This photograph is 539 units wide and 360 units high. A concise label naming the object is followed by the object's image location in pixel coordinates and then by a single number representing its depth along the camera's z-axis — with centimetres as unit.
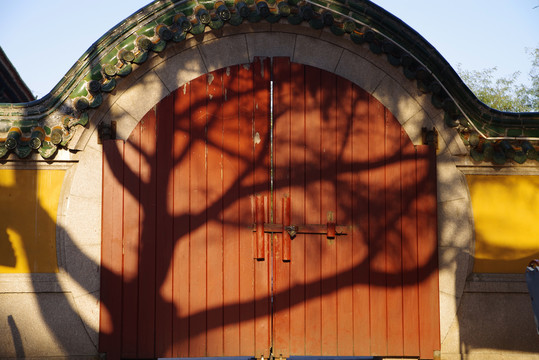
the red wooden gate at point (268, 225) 656
